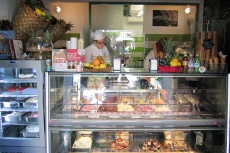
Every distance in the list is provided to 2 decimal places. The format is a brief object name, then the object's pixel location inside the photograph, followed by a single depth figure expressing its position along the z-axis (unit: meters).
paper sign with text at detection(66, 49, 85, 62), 2.94
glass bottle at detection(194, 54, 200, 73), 2.89
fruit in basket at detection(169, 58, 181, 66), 2.90
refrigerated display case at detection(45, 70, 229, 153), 2.85
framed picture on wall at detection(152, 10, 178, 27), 5.76
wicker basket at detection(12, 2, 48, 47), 3.70
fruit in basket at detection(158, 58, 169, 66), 2.91
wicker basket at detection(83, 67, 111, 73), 2.89
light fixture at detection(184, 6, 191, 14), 5.65
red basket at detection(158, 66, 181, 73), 2.89
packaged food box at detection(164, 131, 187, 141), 3.25
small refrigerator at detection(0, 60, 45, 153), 2.84
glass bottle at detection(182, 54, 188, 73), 2.99
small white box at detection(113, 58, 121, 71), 2.94
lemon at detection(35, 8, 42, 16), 3.71
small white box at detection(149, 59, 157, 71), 2.96
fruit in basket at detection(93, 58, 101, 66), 2.93
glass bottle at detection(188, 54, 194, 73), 2.92
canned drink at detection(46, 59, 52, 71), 2.88
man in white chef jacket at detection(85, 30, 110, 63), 4.47
